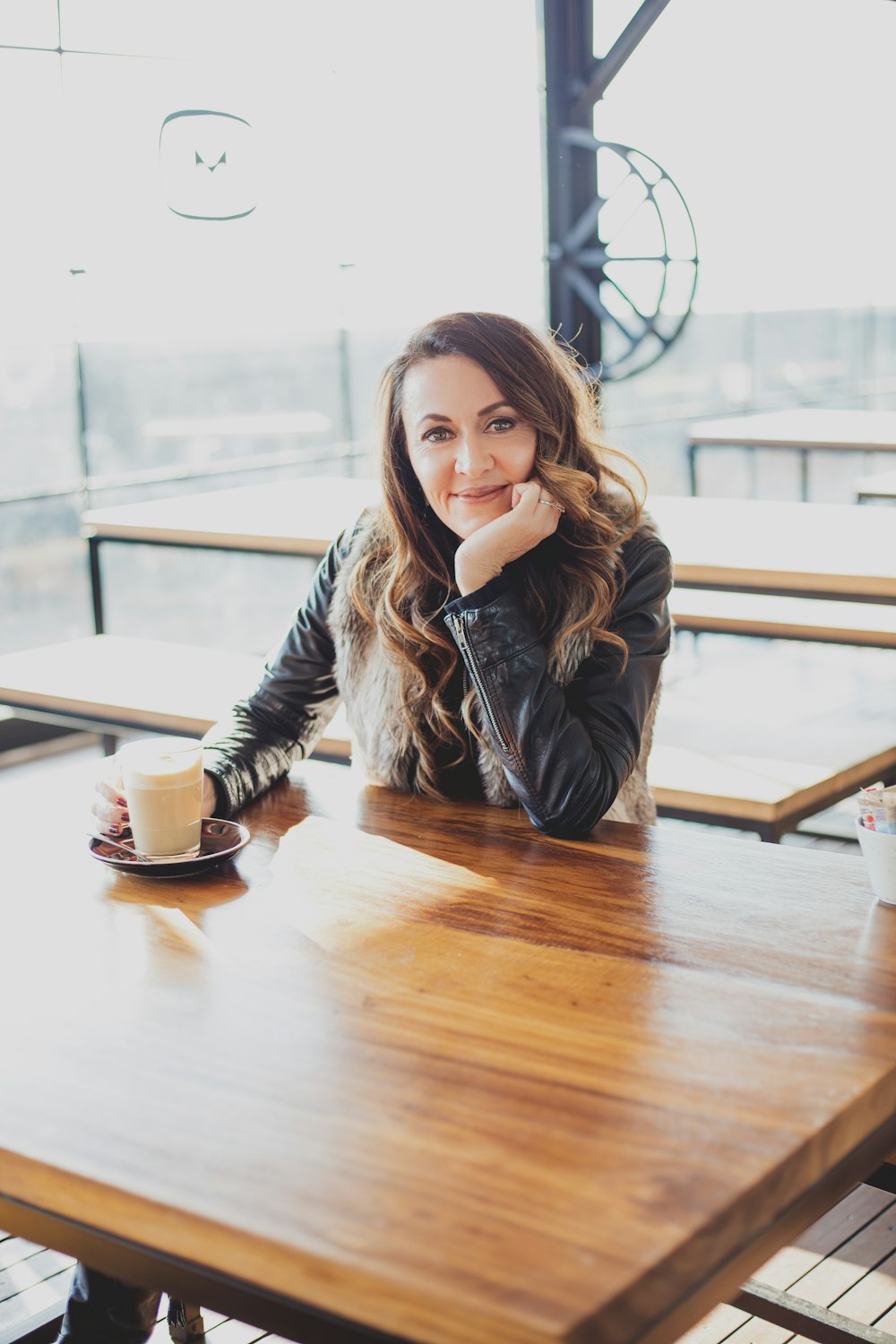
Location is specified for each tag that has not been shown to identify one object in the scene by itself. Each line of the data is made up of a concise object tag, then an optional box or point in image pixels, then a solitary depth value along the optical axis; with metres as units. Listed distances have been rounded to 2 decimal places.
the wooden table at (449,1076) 0.76
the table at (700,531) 2.48
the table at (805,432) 4.45
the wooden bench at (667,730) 2.46
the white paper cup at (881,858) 1.23
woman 1.61
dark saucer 1.38
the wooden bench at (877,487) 4.15
